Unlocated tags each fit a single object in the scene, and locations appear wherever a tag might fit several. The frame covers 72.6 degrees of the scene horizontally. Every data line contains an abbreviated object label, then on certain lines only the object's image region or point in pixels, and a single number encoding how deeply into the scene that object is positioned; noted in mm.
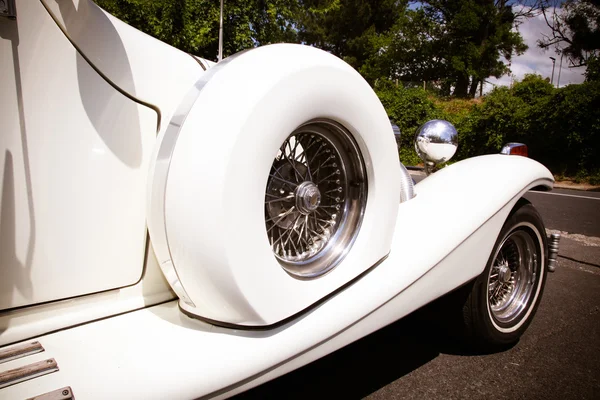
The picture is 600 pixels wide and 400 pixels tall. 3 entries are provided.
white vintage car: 969
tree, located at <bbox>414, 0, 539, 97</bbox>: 30047
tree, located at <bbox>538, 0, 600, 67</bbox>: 23562
